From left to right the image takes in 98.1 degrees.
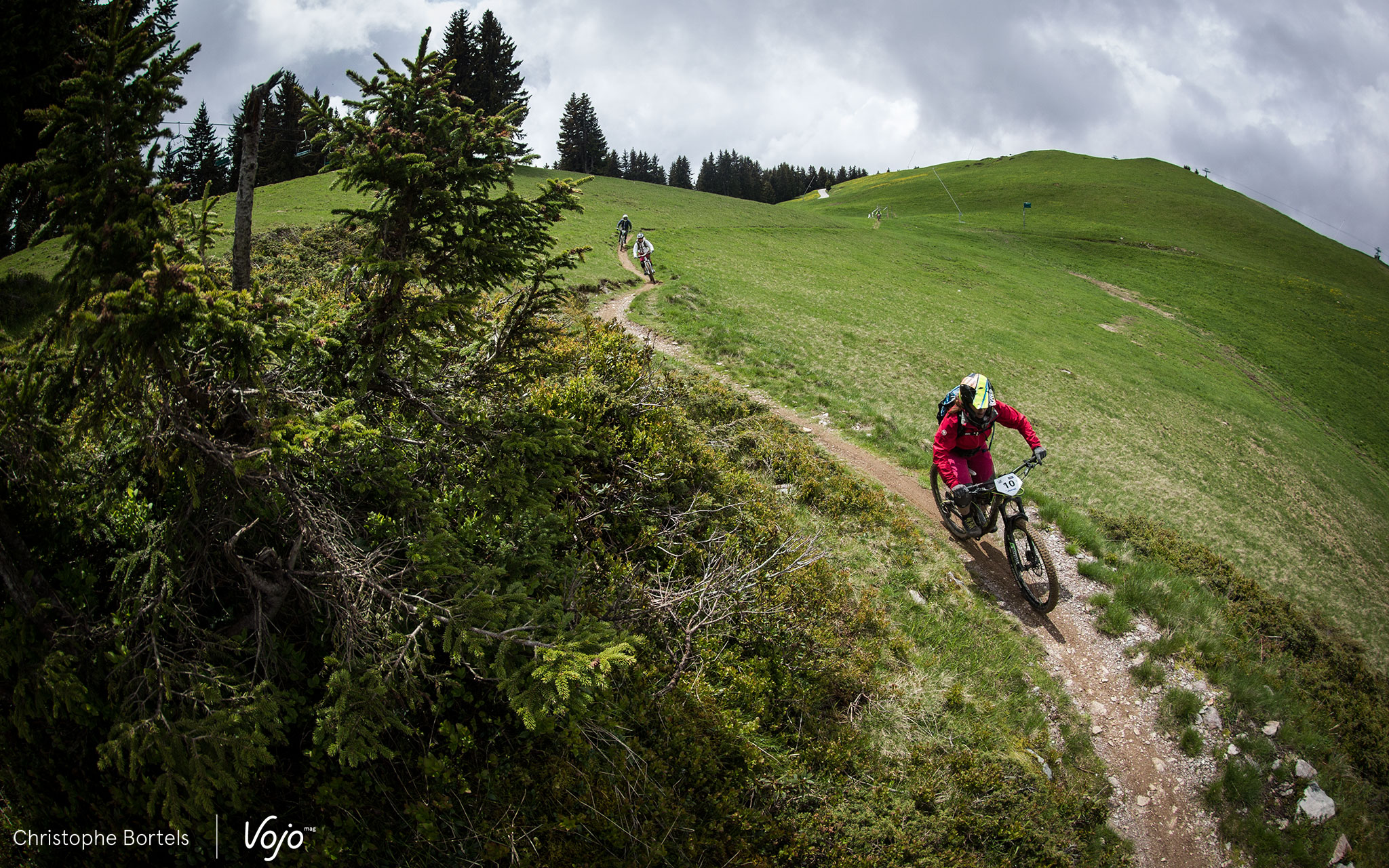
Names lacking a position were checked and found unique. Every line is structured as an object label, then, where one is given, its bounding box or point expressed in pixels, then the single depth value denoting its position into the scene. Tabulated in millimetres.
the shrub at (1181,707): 8227
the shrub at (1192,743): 7855
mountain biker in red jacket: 9617
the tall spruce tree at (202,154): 55500
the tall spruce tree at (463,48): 56219
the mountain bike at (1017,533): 9234
